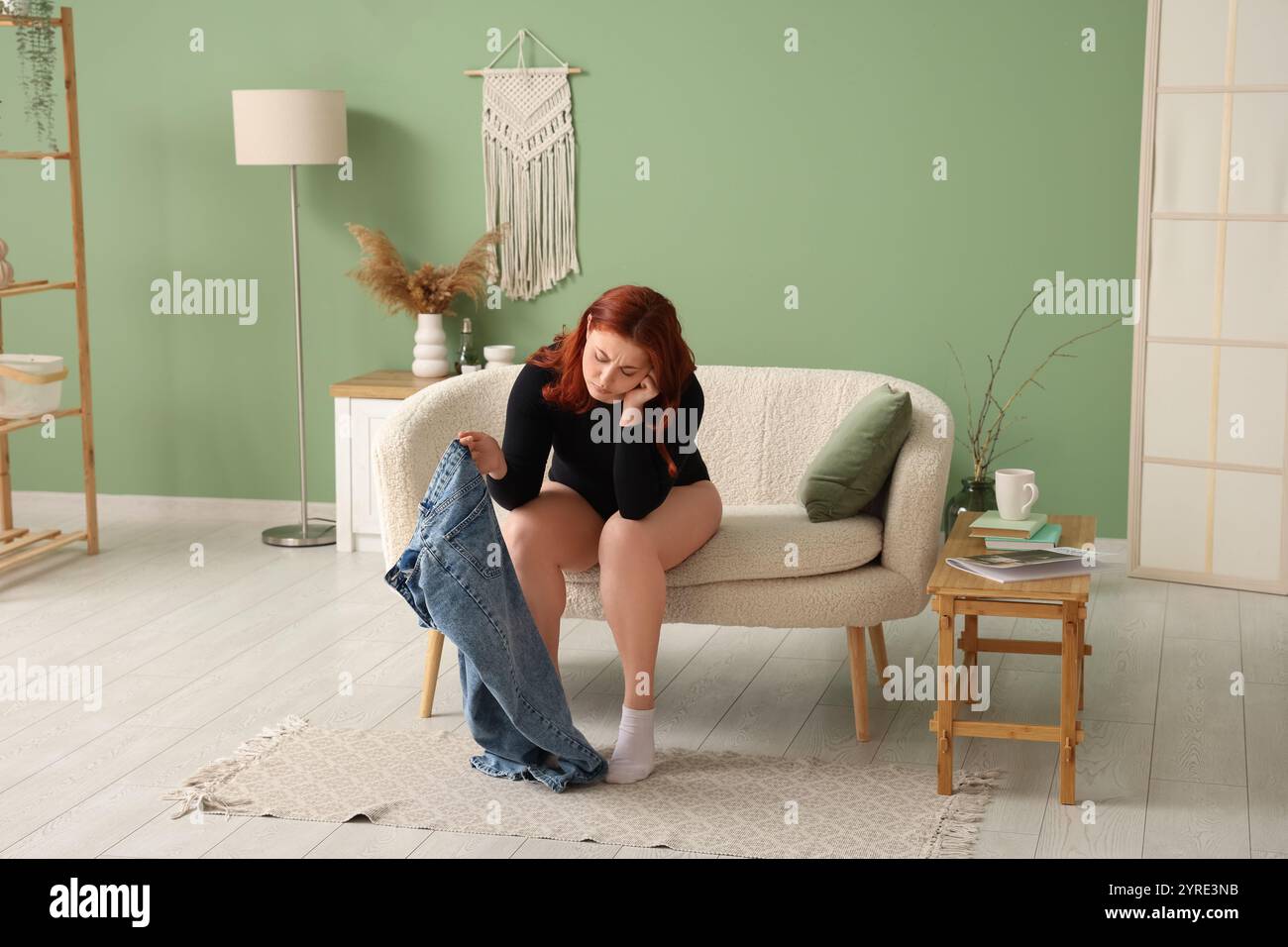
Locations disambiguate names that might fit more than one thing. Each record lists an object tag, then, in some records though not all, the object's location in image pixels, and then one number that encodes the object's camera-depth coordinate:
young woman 2.97
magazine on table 2.87
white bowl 4.82
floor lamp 4.72
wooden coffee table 2.80
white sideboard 4.80
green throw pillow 3.24
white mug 3.12
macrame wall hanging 4.88
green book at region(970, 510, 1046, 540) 3.09
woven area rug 2.69
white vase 4.91
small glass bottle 4.92
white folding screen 4.16
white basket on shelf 4.50
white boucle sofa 3.18
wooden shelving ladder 4.54
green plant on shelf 4.53
